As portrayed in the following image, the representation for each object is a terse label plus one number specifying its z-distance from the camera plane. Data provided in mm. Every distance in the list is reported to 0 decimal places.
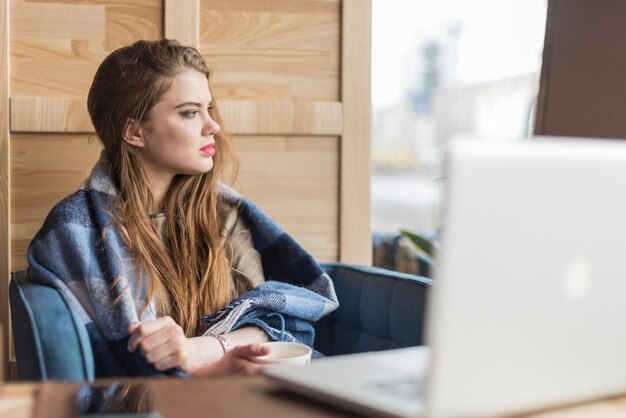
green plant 3287
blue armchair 2209
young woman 2587
